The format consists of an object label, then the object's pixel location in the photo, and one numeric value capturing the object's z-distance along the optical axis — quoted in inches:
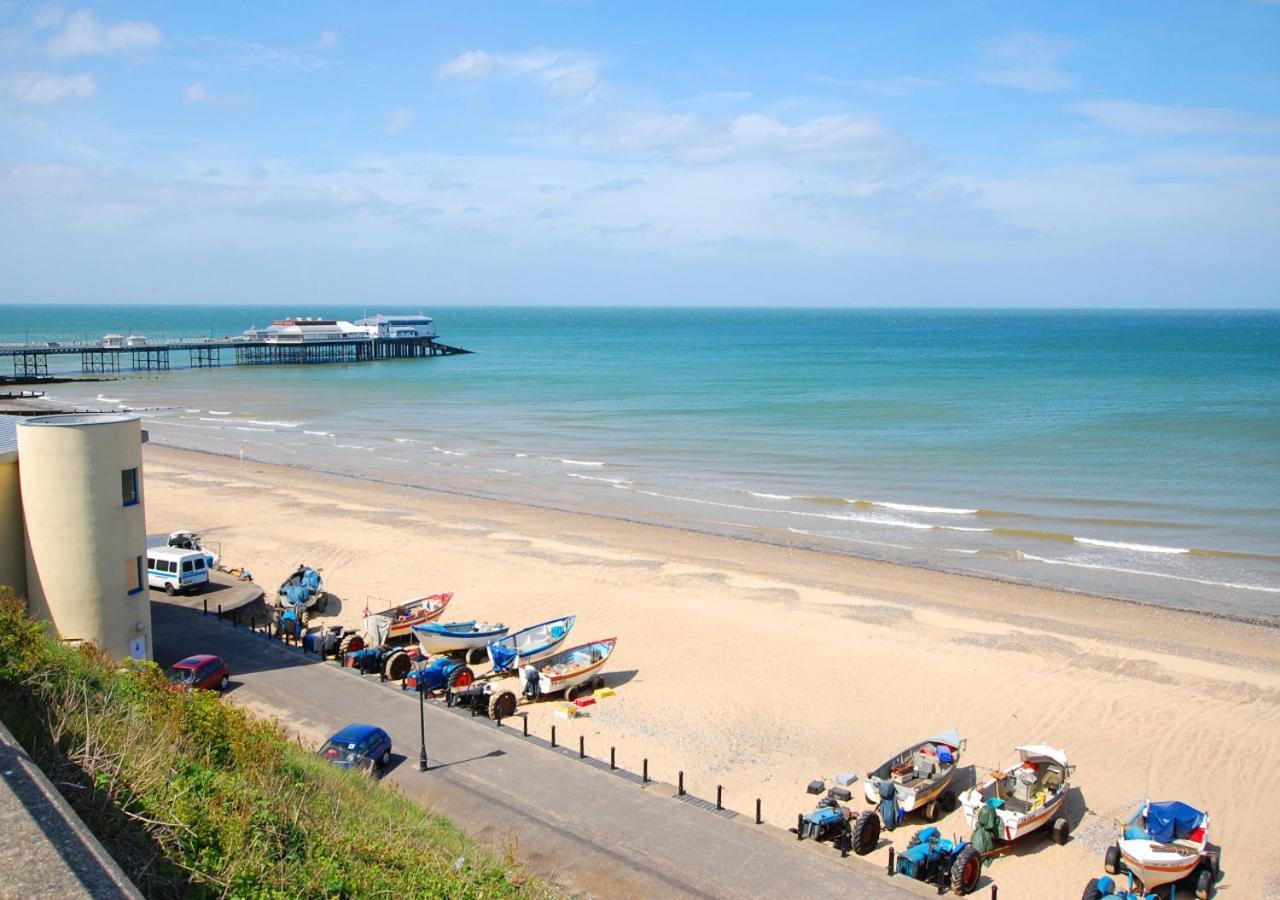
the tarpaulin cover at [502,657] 949.2
